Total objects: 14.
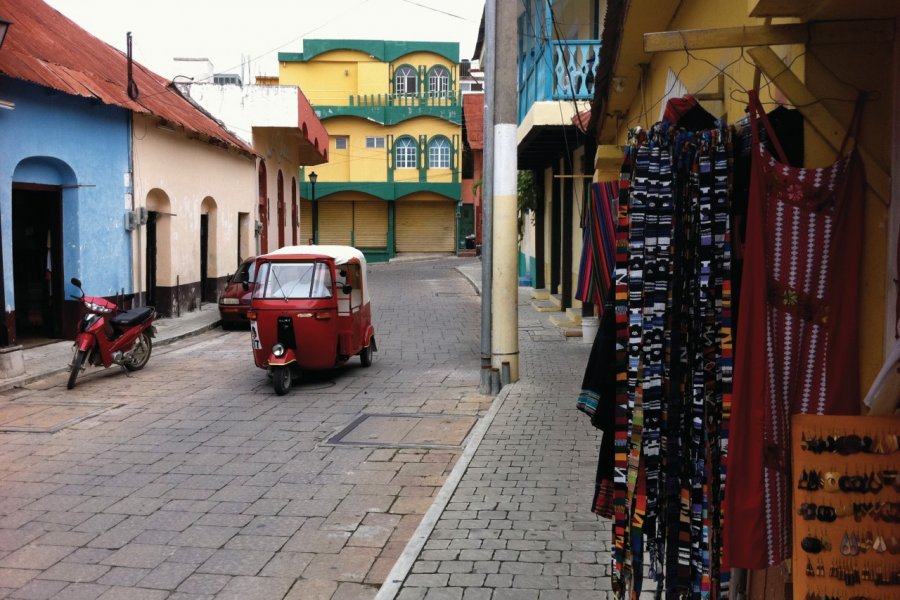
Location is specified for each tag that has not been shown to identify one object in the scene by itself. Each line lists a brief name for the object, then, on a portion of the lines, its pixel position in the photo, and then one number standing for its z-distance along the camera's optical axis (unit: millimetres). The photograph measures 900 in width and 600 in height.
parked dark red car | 18031
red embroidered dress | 3188
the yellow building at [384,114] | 45375
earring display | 2904
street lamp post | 46528
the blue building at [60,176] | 13383
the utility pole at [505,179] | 10664
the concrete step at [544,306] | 20116
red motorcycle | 11508
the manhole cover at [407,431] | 8461
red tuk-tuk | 11125
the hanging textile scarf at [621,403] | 3520
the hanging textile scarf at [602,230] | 4492
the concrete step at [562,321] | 17125
